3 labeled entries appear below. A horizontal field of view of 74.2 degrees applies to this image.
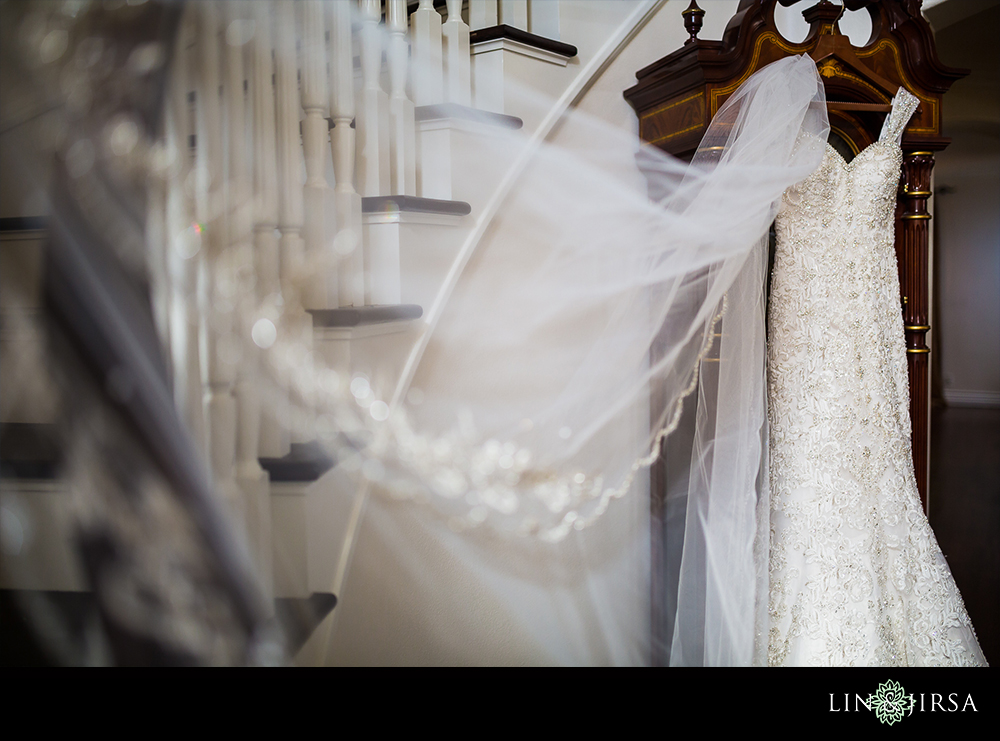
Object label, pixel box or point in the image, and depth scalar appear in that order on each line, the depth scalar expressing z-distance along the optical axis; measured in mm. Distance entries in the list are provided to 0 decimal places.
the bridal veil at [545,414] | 1344
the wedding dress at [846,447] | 1505
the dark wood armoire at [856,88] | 1521
